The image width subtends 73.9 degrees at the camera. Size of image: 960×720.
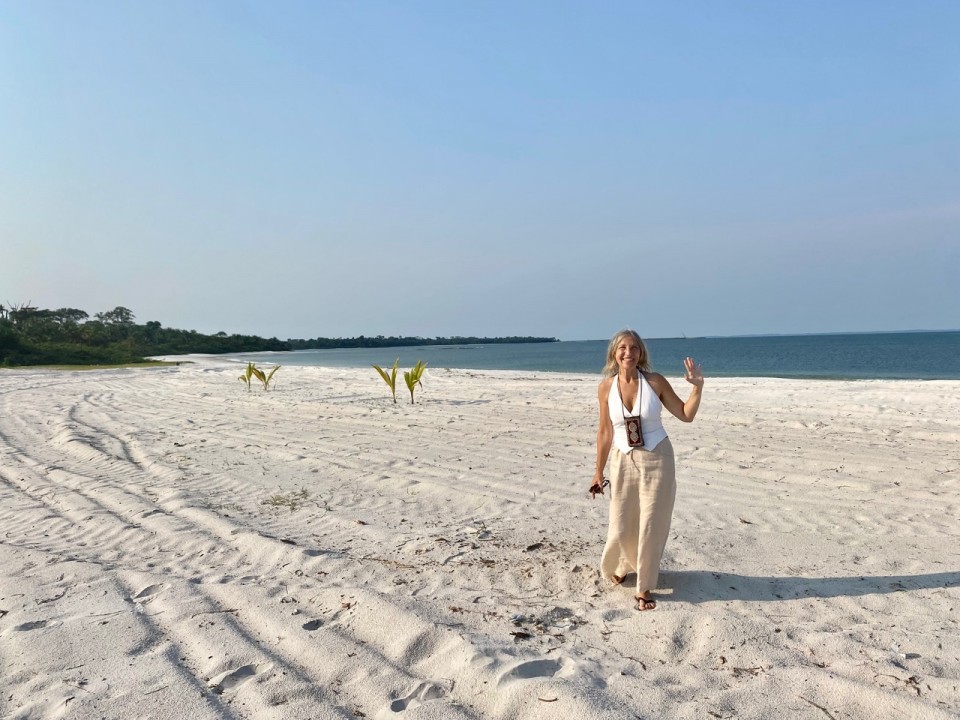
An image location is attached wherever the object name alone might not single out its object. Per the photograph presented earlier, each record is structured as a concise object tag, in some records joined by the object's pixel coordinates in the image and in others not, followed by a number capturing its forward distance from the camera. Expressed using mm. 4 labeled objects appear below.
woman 3109
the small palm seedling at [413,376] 12388
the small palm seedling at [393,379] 12448
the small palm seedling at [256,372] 14892
